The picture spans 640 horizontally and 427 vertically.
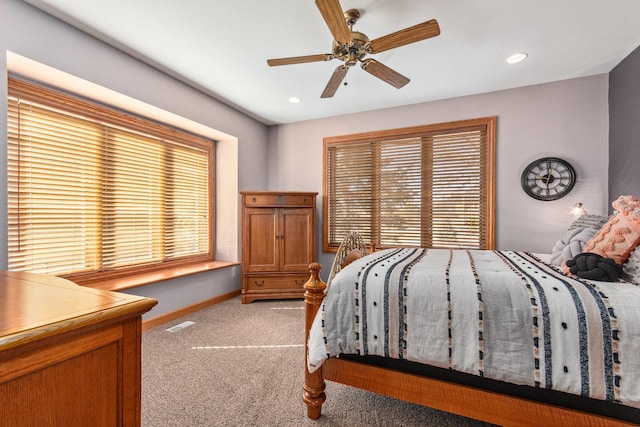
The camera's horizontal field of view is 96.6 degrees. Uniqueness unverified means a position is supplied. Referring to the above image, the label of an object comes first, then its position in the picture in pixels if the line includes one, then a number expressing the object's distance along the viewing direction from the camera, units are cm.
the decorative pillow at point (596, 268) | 130
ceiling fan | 163
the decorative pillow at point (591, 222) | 194
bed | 109
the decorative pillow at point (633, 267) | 132
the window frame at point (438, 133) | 327
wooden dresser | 60
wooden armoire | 363
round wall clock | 297
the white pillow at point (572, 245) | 177
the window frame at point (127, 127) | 225
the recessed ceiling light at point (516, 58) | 253
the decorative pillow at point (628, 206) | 146
